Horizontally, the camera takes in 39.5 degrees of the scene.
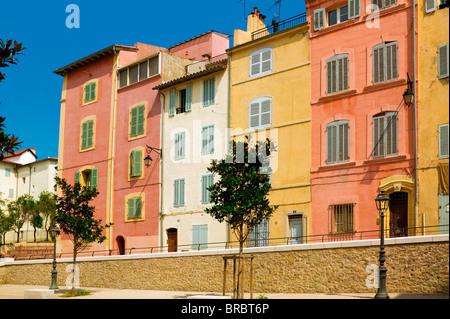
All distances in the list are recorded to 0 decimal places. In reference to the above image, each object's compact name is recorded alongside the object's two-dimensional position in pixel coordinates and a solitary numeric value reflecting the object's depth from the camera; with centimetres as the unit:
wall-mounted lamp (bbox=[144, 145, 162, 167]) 3456
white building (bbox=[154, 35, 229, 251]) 3216
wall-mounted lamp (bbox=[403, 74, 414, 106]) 2431
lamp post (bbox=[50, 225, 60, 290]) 2778
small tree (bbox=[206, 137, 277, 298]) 2111
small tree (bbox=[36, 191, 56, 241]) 5516
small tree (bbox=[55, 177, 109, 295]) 2761
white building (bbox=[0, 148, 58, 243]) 6306
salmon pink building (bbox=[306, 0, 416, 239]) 2505
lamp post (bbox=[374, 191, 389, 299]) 1864
